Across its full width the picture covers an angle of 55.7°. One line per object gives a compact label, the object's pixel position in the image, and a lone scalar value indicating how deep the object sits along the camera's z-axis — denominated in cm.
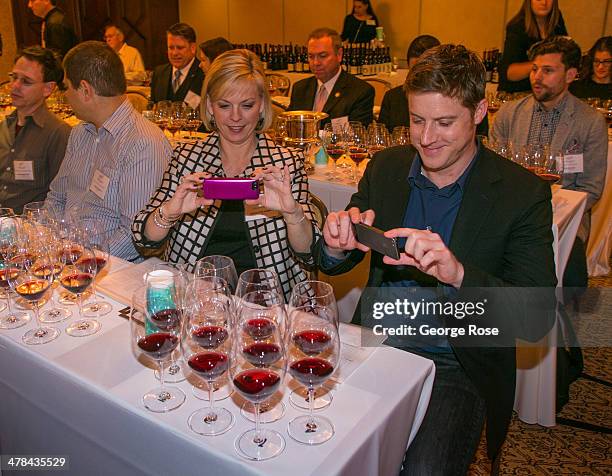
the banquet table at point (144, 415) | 120
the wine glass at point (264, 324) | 127
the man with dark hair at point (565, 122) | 350
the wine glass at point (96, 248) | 174
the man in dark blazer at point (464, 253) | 167
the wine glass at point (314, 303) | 133
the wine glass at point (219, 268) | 156
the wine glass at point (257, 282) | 142
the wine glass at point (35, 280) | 160
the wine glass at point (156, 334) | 132
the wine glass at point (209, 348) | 125
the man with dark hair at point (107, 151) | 263
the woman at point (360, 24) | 824
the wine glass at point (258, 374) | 118
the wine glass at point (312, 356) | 122
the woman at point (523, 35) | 543
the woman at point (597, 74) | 519
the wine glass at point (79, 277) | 164
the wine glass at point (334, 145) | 366
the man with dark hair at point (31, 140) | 342
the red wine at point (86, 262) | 172
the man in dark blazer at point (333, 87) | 512
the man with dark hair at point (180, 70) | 623
